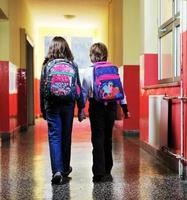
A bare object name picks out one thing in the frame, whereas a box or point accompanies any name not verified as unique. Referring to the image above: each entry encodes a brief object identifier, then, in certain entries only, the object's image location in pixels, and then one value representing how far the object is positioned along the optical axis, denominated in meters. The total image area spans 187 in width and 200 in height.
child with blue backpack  3.90
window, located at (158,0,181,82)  5.07
